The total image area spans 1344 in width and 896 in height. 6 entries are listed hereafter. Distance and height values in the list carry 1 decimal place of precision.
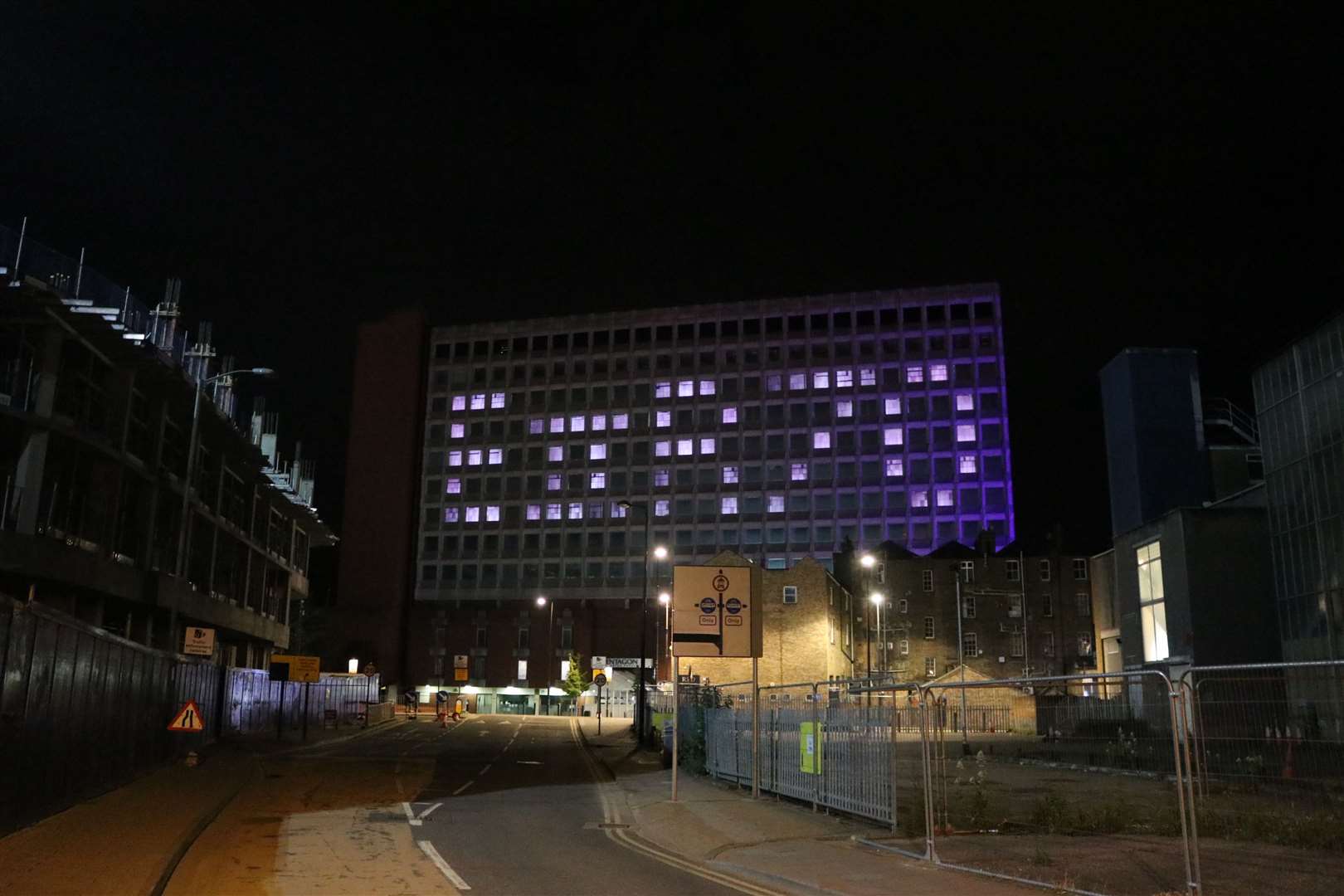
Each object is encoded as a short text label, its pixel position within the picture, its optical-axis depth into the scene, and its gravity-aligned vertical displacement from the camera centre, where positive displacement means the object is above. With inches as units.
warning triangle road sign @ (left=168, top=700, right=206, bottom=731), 906.7 -41.8
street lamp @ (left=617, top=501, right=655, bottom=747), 1599.4 -47.4
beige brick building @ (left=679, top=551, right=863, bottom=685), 2566.4 +121.3
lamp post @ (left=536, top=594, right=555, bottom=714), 4126.5 +149.3
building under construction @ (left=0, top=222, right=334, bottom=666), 1441.9 +334.2
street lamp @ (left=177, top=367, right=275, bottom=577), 1390.3 +306.5
